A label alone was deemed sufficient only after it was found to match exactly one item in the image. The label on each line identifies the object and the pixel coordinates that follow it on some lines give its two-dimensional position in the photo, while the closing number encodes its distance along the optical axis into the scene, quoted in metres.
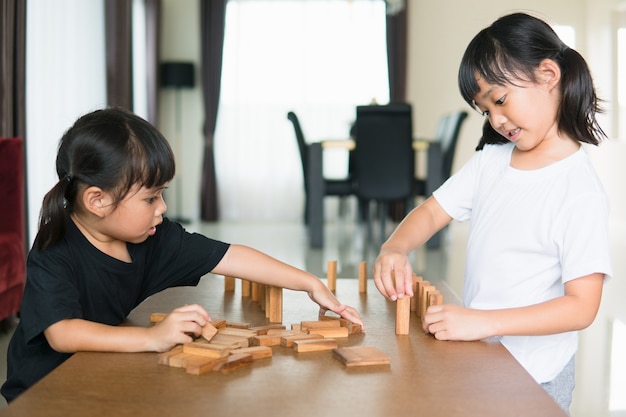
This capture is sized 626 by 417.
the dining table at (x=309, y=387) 0.79
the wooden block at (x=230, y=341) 1.03
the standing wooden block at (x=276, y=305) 1.29
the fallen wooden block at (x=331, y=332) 1.13
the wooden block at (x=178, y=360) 0.94
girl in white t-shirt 1.26
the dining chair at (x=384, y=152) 5.91
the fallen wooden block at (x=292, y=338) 1.06
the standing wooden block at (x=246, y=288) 1.52
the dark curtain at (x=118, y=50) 6.49
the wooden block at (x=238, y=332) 1.09
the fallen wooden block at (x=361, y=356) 0.96
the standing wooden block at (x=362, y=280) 1.59
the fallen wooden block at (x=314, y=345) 1.04
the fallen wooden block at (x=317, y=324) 1.16
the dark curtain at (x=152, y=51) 8.38
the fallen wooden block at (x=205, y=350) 0.97
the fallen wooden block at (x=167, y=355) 0.97
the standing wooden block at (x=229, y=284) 1.58
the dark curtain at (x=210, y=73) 8.86
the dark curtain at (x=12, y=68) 3.96
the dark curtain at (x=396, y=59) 8.91
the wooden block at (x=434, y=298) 1.24
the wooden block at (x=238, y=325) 1.19
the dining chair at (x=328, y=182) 6.26
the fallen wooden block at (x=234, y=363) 0.94
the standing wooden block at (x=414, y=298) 1.36
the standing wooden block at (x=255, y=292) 1.48
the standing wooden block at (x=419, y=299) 1.32
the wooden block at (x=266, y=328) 1.13
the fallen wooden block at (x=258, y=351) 0.99
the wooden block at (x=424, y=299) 1.28
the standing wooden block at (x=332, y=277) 1.60
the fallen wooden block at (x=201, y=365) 0.92
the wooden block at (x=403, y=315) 1.14
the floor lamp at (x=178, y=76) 8.61
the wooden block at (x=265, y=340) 1.07
